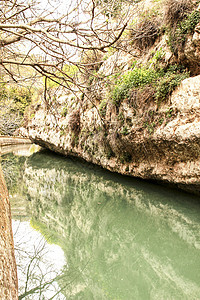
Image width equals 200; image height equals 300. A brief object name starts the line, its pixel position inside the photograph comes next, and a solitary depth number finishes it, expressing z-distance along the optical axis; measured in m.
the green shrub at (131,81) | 5.73
